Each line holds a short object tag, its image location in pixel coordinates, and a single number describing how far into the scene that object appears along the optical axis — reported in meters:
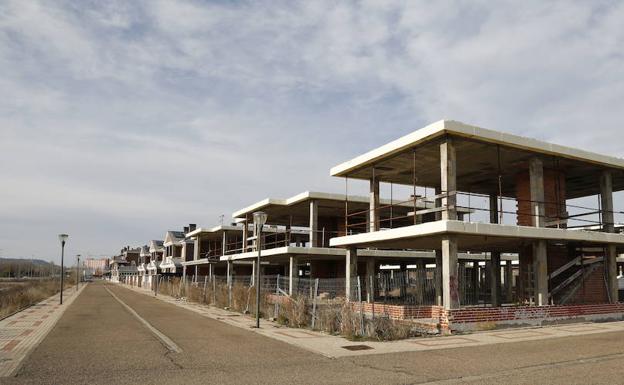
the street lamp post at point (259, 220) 19.53
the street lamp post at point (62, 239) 32.59
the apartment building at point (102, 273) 193.62
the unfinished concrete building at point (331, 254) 21.88
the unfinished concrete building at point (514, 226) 17.27
